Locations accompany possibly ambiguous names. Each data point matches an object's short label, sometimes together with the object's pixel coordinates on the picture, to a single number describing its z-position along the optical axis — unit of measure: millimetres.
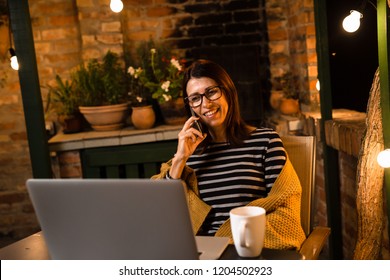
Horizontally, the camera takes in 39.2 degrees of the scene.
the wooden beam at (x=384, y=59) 1910
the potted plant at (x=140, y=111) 3699
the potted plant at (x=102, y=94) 3729
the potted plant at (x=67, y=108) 3770
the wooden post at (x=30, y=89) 3033
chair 2078
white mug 1297
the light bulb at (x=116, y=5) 3402
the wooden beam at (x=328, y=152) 2885
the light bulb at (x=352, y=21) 2371
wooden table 1384
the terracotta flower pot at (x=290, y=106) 3822
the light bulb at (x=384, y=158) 1926
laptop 1164
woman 1918
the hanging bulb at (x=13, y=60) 3484
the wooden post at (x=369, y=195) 2180
